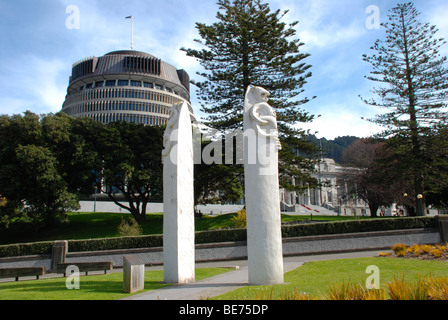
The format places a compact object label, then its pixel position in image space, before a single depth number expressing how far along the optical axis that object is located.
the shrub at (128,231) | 19.91
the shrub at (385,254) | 12.46
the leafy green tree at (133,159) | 27.98
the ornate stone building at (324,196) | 63.12
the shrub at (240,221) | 19.48
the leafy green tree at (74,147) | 26.03
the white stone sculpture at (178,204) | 9.27
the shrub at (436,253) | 10.90
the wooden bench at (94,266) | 12.10
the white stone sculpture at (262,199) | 7.98
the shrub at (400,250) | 11.85
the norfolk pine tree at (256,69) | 23.53
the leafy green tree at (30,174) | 23.95
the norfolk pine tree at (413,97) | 24.50
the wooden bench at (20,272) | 10.52
